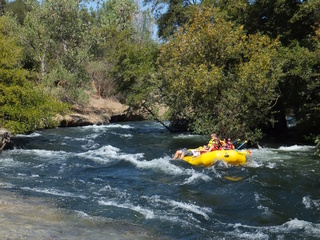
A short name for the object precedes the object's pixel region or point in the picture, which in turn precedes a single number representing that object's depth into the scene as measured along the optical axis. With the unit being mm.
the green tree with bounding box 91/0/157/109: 27219
